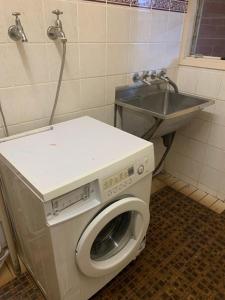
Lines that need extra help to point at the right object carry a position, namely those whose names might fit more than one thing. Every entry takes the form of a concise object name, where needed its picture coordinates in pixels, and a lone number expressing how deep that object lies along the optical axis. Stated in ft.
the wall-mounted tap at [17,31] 3.28
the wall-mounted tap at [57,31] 3.69
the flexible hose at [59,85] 4.01
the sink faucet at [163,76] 5.58
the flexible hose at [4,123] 3.71
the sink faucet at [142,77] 5.43
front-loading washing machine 2.76
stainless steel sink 4.80
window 6.05
